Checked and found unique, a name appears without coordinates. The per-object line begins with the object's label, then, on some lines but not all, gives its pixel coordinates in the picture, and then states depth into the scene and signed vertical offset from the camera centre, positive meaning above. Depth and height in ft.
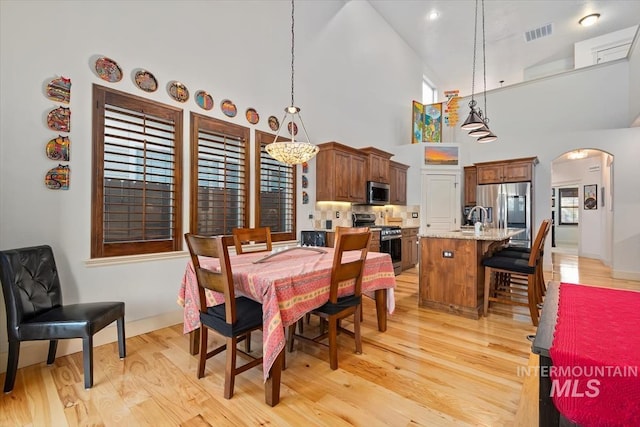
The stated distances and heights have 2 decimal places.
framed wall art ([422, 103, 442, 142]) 23.03 +7.48
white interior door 21.26 +1.05
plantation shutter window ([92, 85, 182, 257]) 8.54 +1.18
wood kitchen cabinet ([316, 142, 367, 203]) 15.30 +2.26
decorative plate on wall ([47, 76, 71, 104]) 7.69 +3.32
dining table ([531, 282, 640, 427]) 2.24 -1.24
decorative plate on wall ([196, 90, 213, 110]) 10.76 +4.31
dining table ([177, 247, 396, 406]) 5.83 -1.80
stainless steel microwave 17.75 +1.38
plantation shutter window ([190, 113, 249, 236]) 10.71 +1.46
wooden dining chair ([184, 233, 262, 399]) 5.88 -2.23
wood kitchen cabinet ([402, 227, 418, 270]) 18.83 -2.24
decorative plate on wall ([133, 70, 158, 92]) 9.28 +4.34
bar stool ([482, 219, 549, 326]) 9.89 -1.97
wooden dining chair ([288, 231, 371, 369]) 7.01 -2.05
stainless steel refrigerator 18.98 +0.60
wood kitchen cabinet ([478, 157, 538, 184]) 19.19 +3.16
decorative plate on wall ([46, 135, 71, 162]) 7.66 +1.71
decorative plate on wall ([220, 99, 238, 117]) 11.53 +4.28
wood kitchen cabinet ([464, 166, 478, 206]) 21.56 +2.37
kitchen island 10.52 -2.13
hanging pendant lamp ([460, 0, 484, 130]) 11.57 +3.83
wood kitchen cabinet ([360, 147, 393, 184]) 17.88 +3.26
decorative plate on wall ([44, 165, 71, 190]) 7.65 +0.91
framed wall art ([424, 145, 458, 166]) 21.39 +4.51
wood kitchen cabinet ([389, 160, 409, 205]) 20.38 +2.33
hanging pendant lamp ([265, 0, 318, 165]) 9.18 +2.04
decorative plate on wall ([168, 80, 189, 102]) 10.07 +4.33
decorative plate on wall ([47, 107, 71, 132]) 7.68 +2.51
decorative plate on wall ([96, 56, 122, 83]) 8.51 +4.31
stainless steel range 16.53 -1.31
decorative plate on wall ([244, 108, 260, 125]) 12.35 +4.26
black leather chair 6.34 -2.42
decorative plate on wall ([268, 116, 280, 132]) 13.25 +4.22
